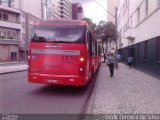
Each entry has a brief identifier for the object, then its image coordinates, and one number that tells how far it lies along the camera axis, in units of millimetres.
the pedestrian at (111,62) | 9058
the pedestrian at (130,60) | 13981
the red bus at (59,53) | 5266
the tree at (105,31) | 30129
